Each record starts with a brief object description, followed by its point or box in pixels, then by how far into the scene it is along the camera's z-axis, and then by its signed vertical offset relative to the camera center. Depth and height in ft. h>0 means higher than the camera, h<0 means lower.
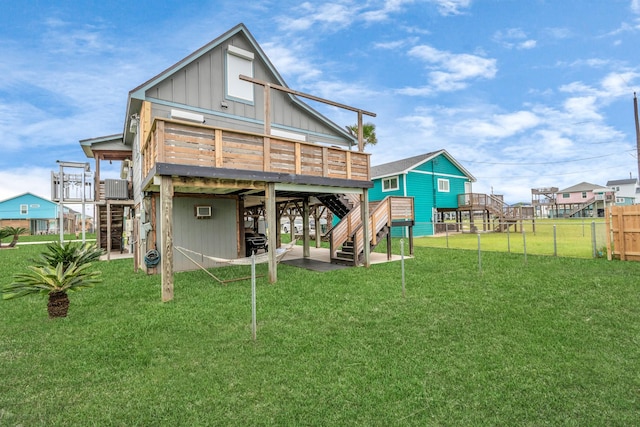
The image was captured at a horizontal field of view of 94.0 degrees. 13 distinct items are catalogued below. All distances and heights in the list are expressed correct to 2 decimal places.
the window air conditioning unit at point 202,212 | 34.24 +1.30
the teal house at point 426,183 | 77.66 +9.23
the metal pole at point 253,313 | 13.94 -4.26
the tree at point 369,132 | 86.16 +25.27
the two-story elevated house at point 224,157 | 22.90 +5.80
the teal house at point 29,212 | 132.46 +7.43
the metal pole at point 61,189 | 49.16 +6.38
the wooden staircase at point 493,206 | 83.05 +2.33
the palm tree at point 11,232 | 63.82 -0.75
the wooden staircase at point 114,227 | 52.05 -0.12
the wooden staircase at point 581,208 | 135.33 +1.75
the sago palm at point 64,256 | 21.36 -2.10
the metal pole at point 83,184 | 50.71 +7.32
